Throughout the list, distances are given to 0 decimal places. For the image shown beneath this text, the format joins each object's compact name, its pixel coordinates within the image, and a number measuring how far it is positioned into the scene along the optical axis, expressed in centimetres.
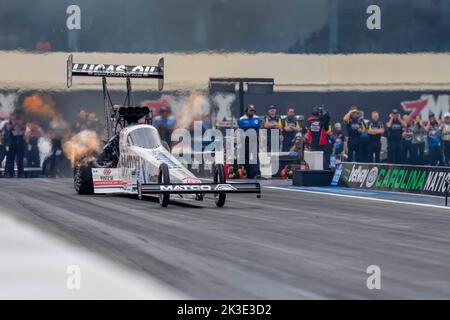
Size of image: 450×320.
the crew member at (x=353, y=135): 3431
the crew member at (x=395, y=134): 3584
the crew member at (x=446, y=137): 3706
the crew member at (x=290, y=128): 3444
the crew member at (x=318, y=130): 3412
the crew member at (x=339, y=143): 3628
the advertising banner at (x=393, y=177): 2407
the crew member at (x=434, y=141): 3734
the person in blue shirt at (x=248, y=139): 3206
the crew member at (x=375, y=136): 3484
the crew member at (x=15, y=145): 3312
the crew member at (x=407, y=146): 3706
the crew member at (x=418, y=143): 3755
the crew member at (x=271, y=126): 3381
